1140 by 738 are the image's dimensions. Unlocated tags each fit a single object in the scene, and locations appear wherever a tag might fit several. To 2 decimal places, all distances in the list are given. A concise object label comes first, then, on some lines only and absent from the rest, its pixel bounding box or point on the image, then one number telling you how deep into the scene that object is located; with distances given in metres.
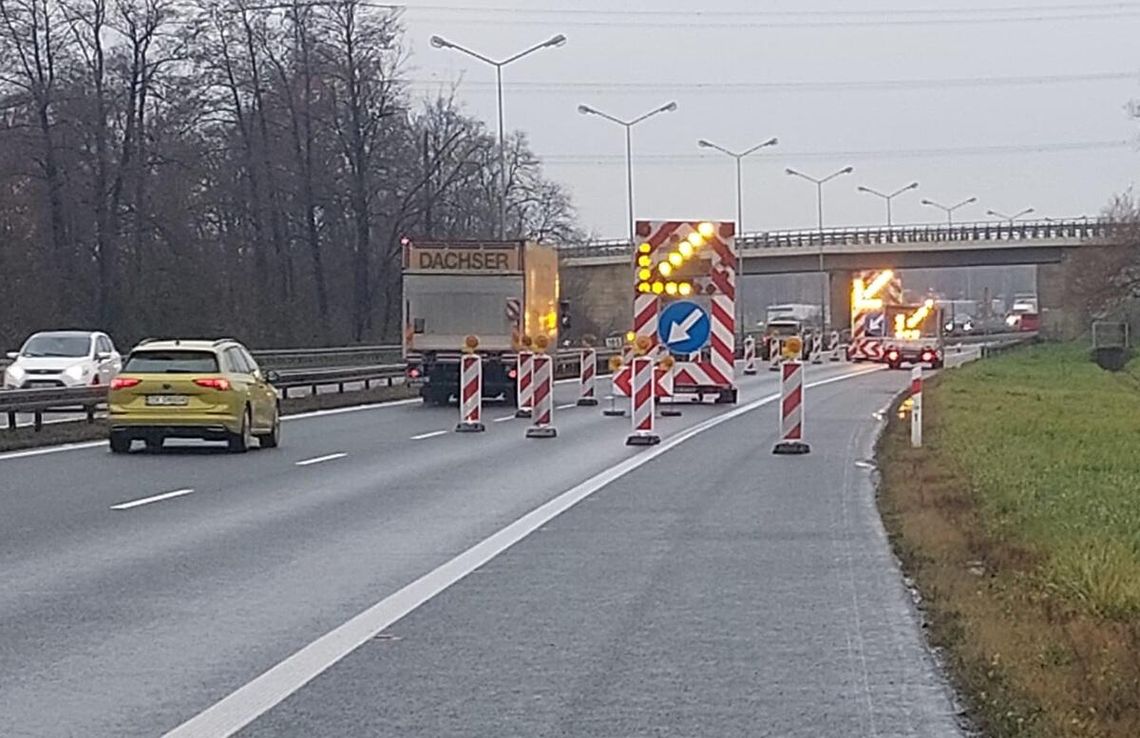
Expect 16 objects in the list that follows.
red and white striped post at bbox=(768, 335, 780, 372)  71.93
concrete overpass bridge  98.31
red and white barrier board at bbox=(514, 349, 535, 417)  30.98
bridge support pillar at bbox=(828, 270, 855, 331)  107.44
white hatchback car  38.12
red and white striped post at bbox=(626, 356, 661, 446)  26.75
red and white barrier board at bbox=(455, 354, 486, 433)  31.14
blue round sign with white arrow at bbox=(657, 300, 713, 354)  33.44
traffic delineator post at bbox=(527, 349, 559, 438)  29.20
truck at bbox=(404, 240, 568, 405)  39.69
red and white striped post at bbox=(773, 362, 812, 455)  24.50
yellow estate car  25.08
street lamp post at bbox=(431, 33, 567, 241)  60.94
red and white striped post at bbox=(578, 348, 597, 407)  40.25
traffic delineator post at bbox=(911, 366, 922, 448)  24.36
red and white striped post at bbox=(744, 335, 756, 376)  65.06
